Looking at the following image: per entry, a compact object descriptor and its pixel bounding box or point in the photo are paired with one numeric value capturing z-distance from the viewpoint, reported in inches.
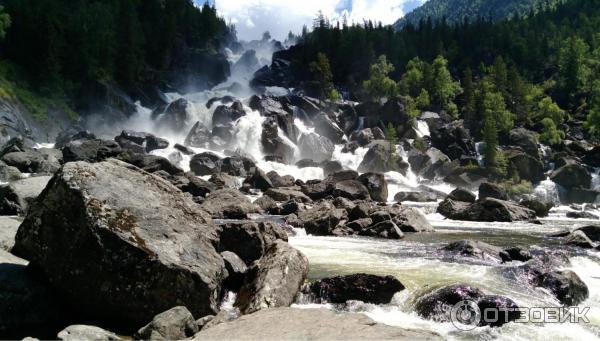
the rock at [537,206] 1581.0
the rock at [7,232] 422.2
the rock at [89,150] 1685.5
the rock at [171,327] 302.5
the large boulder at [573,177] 2536.9
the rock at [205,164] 2007.9
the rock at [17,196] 724.7
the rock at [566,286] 456.7
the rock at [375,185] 1781.5
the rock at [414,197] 1891.4
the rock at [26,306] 320.5
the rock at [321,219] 938.1
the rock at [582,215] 1598.2
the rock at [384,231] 905.5
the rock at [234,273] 459.8
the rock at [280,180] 1854.1
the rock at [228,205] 1107.9
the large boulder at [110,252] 334.6
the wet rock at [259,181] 1770.4
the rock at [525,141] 3125.0
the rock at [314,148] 2851.9
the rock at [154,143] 2301.9
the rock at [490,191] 1950.1
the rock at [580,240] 806.0
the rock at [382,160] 2632.9
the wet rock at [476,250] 649.6
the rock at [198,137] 2657.5
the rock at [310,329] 245.4
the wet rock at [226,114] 2891.5
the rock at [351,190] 1590.1
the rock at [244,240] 563.5
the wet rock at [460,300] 382.0
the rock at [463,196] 1700.3
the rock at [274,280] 396.5
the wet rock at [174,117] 2945.4
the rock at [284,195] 1467.8
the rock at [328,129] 3243.1
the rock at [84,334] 286.0
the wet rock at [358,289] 436.8
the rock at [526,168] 2753.4
